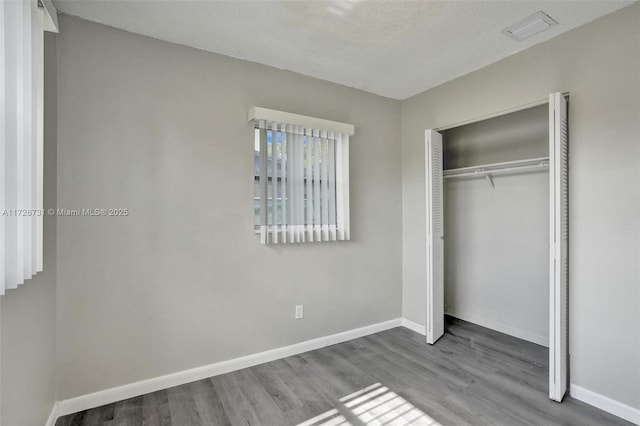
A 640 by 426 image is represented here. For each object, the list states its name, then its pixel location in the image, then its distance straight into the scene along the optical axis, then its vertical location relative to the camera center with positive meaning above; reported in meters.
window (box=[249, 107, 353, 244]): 2.73 +0.32
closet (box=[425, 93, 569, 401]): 3.11 -0.13
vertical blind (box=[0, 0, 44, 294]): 1.17 +0.28
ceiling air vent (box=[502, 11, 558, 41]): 2.13 +1.31
